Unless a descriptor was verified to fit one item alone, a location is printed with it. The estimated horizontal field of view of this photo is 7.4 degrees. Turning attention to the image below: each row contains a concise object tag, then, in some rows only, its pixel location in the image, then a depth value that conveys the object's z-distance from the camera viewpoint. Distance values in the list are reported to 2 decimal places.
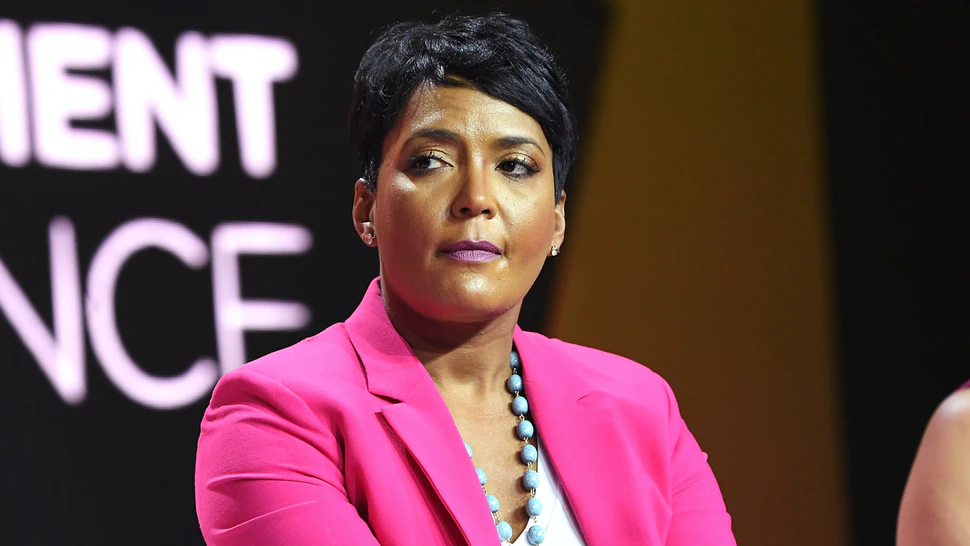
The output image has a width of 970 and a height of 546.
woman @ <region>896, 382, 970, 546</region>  5.19
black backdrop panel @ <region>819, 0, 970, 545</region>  7.01
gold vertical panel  6.65
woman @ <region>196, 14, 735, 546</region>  5.04
